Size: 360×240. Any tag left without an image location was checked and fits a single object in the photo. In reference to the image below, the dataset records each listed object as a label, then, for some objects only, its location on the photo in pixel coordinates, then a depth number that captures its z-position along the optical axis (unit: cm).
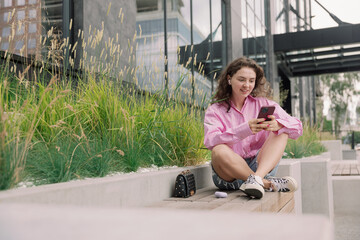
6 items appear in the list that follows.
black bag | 256
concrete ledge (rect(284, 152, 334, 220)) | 428
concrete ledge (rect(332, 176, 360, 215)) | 508
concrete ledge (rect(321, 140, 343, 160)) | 1051
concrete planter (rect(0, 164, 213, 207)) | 148
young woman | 270
